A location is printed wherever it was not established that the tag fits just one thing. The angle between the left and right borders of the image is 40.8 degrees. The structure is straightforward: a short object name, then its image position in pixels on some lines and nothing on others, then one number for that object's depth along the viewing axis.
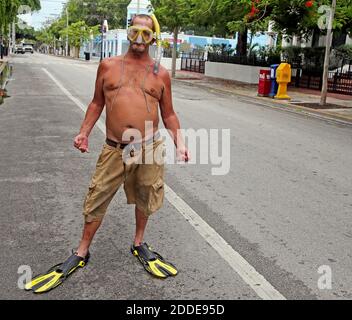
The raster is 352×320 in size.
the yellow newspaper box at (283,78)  18.47
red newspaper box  19.44
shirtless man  3.36
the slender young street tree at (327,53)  15.28
